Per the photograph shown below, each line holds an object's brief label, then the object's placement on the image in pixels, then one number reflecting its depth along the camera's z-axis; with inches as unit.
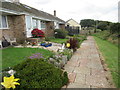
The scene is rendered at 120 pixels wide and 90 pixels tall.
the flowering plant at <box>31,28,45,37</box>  385.1
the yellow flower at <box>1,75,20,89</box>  55.6
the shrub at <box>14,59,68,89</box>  85.7
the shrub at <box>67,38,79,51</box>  252.1
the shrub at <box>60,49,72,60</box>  196.5
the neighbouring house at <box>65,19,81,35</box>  838.0
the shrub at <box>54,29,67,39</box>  568.7
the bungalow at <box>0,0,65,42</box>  302.4
